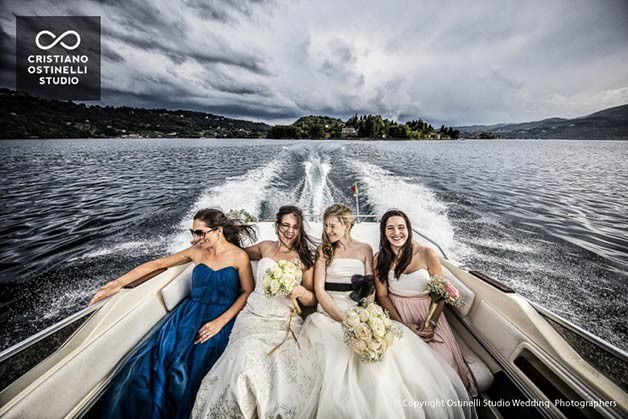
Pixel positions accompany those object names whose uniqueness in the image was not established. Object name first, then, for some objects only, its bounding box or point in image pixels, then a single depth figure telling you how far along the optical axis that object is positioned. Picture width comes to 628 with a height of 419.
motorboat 1.41
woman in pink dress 2.23
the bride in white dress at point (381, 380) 1.53
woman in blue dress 1.67
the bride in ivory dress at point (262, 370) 1.53
